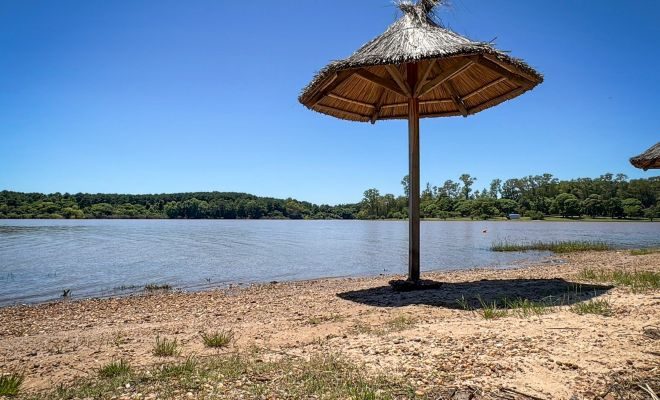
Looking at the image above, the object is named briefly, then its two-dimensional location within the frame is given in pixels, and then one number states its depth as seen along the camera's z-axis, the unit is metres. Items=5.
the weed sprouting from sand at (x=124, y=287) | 14.16
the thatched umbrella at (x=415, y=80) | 7.57
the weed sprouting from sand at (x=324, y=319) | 6.45
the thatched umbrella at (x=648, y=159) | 11.35
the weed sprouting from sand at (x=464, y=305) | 6.70
